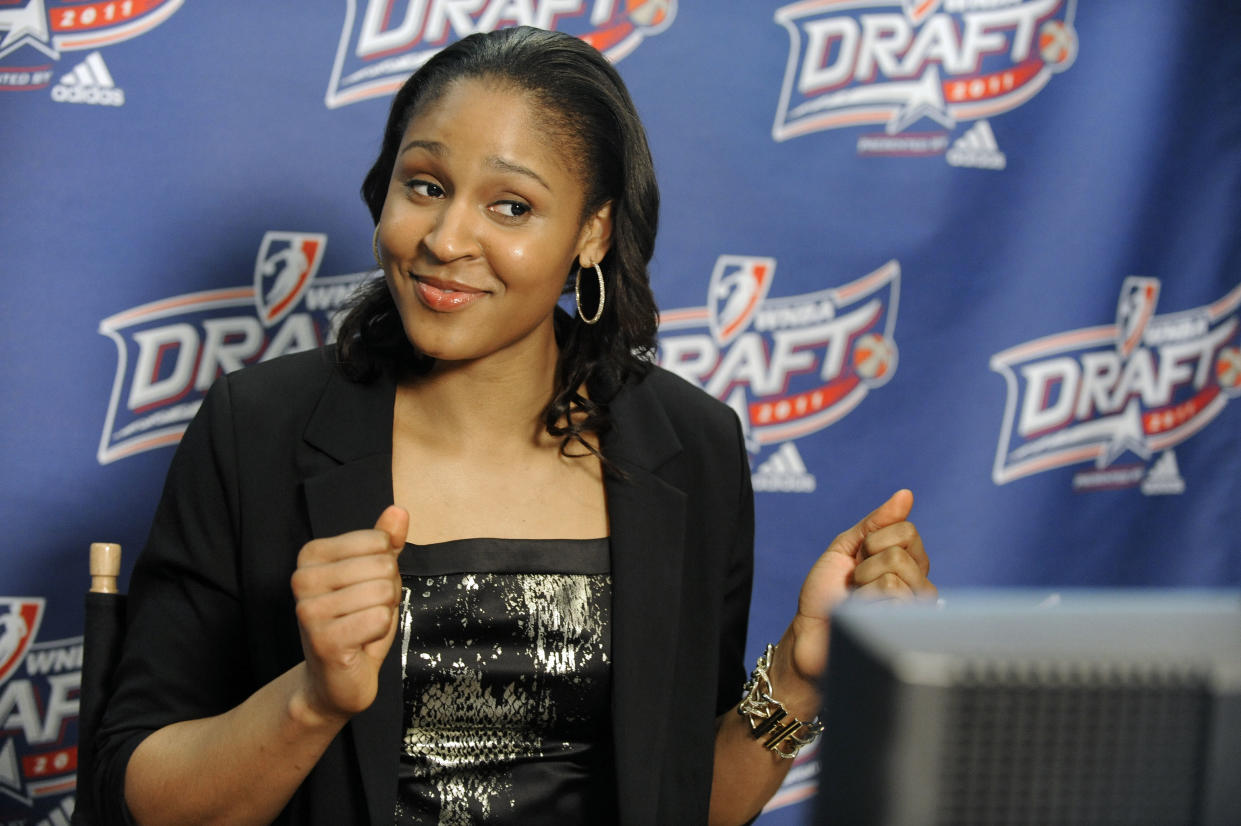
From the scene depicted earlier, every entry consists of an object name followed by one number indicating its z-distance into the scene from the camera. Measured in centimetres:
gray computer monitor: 154
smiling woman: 297
